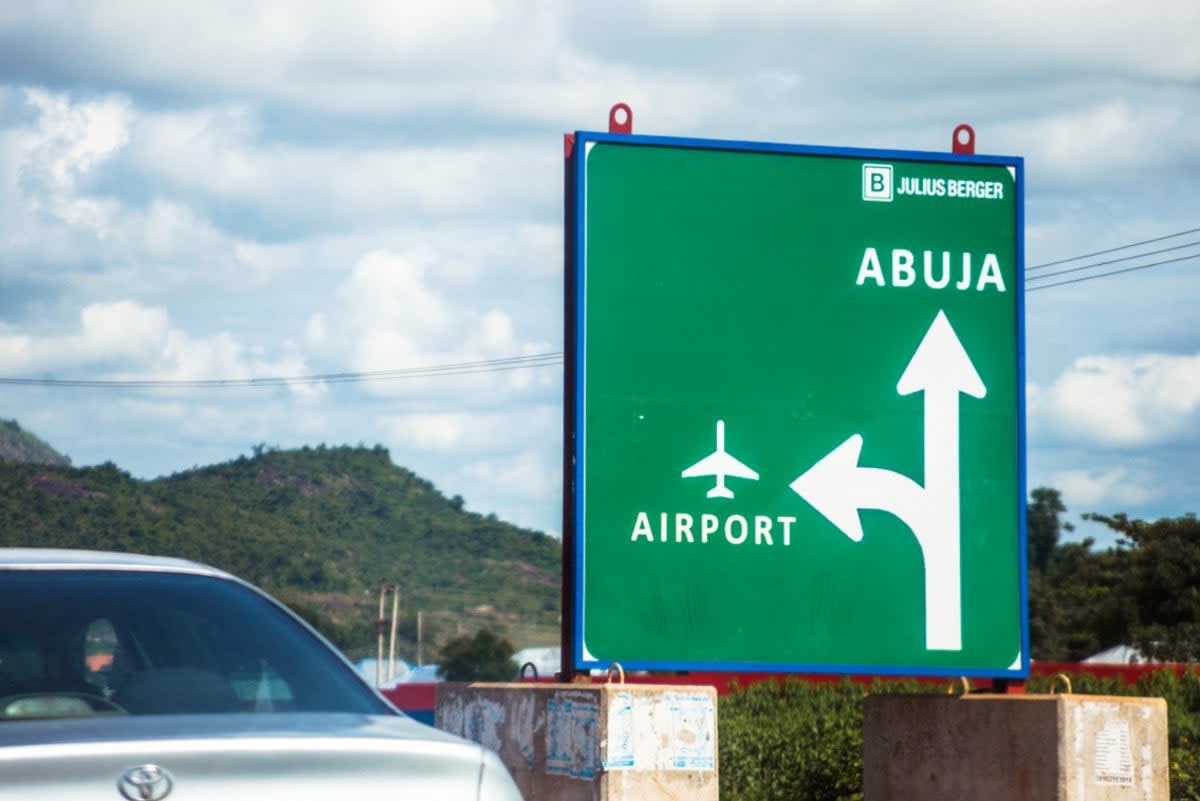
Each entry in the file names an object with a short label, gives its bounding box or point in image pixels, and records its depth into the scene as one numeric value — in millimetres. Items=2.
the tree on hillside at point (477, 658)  102312
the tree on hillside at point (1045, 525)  116562
